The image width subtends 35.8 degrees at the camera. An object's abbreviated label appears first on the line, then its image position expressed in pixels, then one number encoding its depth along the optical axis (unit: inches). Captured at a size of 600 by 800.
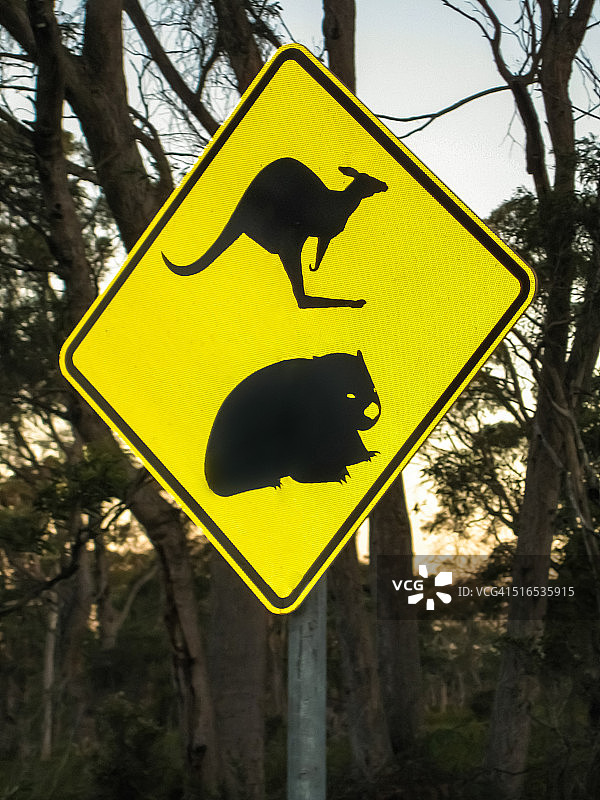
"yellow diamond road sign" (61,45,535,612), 63.8
